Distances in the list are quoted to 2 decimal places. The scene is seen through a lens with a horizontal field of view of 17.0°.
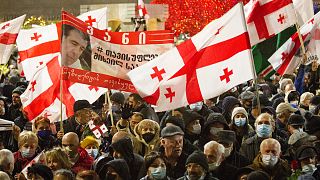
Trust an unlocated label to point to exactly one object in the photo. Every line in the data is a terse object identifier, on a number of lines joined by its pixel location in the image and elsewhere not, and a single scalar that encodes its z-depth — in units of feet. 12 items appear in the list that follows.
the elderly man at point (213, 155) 41.06
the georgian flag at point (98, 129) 50.35
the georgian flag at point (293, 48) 53.36
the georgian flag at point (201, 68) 43.83
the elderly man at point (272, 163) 40.22
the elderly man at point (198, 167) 38.37
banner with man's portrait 49.14
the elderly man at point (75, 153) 43.45
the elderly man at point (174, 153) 41.22
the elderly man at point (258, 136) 44.32
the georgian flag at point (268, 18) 51.88
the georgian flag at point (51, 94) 52.80
